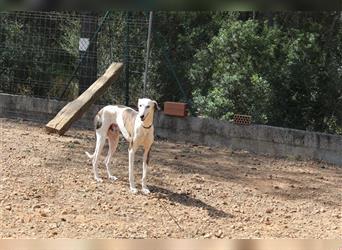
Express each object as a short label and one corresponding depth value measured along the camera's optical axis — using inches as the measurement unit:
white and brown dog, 240.4
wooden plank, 364.8
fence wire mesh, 429.7
